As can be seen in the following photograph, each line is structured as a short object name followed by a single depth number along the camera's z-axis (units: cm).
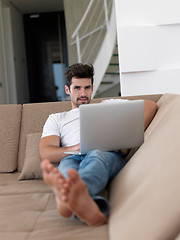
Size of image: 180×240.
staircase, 574
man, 102
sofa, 100
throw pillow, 187
